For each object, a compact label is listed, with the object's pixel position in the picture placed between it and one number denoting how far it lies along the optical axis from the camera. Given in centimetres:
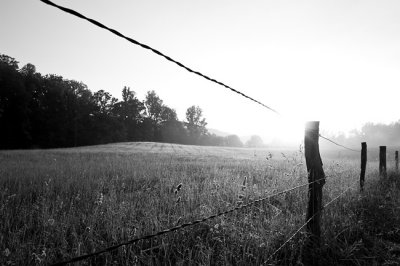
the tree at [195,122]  8875
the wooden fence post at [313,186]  315
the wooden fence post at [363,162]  617
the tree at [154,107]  8562
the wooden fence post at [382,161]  809
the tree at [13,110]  4541
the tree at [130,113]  7038
